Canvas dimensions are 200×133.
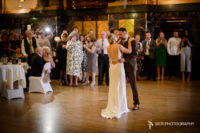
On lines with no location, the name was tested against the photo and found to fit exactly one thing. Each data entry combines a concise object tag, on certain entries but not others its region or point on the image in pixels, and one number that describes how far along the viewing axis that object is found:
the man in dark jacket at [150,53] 9.48
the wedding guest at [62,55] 8.30
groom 5.07
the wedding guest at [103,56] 8.10
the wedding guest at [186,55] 9.44
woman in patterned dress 7.89
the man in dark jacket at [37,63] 7.01
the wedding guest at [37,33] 9.46
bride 4.82
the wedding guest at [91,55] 7.99
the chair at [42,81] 7.07
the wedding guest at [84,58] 8.72
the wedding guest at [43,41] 8.77
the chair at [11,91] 6.40
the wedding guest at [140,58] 9.48
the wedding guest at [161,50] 9.53
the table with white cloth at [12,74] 6.30
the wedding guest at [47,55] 7.19
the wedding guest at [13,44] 10.32
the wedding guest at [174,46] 9.73
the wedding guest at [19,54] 8.40
